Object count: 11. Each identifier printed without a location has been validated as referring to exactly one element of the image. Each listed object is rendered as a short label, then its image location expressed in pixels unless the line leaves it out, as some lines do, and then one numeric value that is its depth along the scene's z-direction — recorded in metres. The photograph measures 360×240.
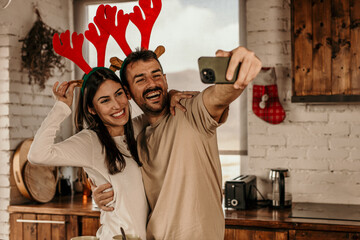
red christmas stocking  3.20
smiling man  1.61
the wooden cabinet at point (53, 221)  3.00
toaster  2.96
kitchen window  3.55
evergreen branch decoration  3.32
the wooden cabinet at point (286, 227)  2.51
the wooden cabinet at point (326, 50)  2.84
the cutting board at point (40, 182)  3.21
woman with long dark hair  1.68
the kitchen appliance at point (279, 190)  3.00
